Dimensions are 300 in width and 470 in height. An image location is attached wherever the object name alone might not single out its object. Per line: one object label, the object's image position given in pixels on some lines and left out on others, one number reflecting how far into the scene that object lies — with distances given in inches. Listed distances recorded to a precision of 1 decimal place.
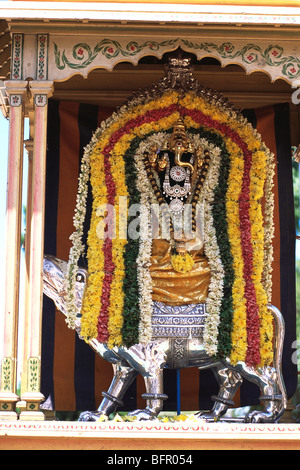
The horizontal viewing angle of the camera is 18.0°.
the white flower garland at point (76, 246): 411.5
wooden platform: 347.6
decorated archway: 376.8
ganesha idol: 404.5
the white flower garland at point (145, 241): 403.2
